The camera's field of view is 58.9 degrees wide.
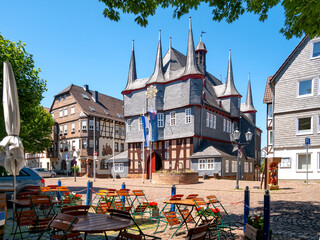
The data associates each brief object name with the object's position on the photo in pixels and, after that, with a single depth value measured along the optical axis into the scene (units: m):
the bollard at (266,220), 5.24
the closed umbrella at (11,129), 6.12
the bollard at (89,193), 9.92
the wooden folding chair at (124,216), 4.56
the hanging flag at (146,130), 28.96
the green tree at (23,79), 16.06
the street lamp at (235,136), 17.82
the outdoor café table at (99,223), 3.94
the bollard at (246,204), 6.88
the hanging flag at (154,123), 29.98
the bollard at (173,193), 8.66
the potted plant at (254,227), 5.84
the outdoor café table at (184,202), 6.59
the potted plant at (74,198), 9.83
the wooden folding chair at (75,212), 4.79
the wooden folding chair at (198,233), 3.99
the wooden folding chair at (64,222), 3.86
